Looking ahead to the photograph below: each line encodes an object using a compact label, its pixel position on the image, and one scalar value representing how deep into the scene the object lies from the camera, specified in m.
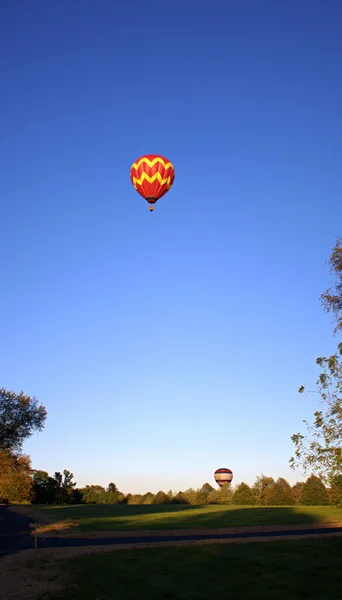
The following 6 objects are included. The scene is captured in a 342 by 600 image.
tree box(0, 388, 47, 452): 56.56
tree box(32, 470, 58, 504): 79.81
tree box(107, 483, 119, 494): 102.06
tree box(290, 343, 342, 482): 18.30
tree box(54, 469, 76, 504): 80.88
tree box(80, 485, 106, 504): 87.75
